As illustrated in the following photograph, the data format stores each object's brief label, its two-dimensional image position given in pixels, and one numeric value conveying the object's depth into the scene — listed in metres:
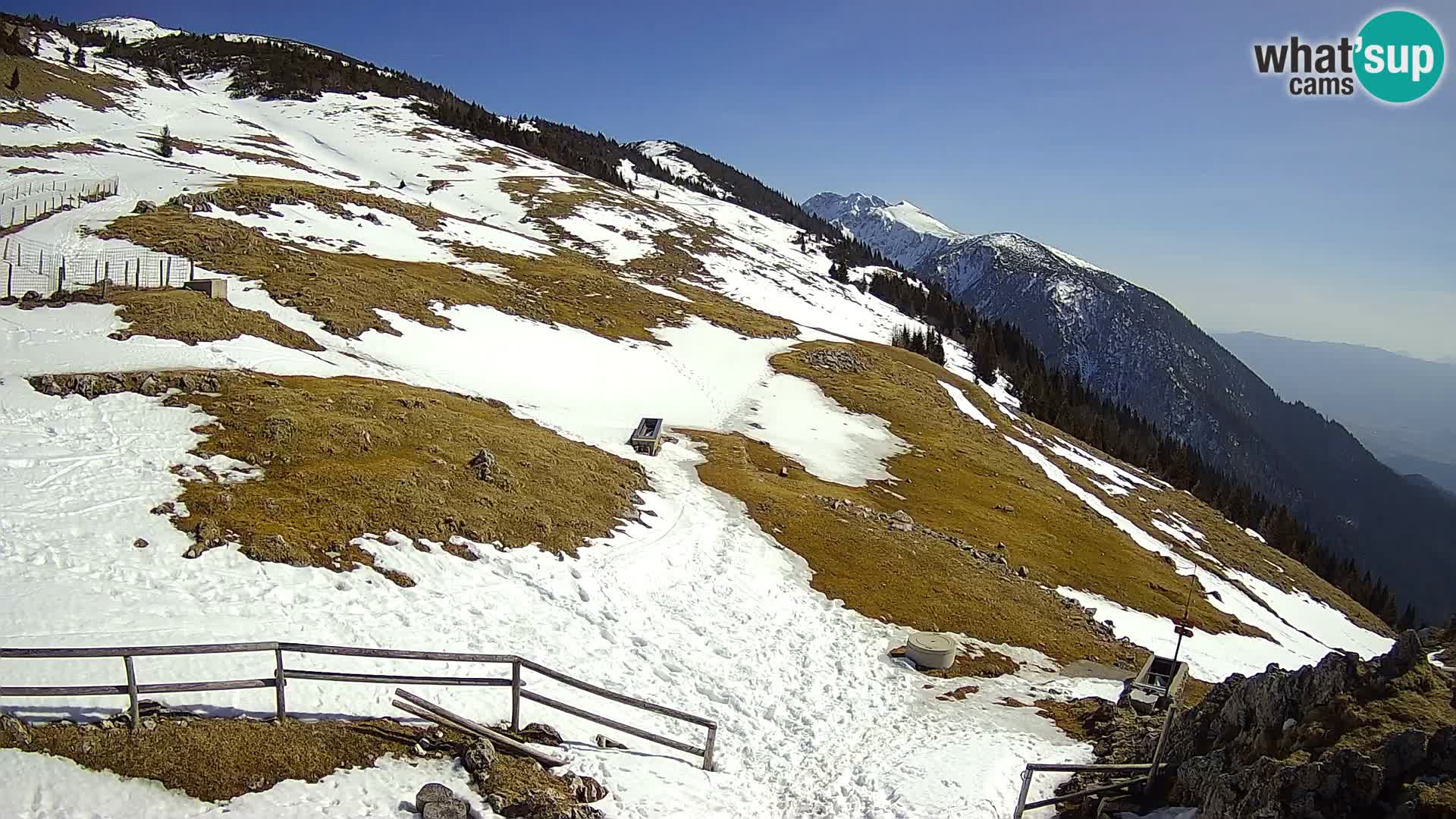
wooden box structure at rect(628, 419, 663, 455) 41.31
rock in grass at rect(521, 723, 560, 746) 15.67
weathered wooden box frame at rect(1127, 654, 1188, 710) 22.47
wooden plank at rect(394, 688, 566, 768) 14.70
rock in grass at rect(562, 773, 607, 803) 14.41
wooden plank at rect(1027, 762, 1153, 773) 13.90
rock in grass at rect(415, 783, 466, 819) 12.70
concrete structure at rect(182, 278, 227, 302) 39.72
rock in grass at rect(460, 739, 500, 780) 13.99
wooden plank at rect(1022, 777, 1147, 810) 13.93
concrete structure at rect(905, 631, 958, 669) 24.94
